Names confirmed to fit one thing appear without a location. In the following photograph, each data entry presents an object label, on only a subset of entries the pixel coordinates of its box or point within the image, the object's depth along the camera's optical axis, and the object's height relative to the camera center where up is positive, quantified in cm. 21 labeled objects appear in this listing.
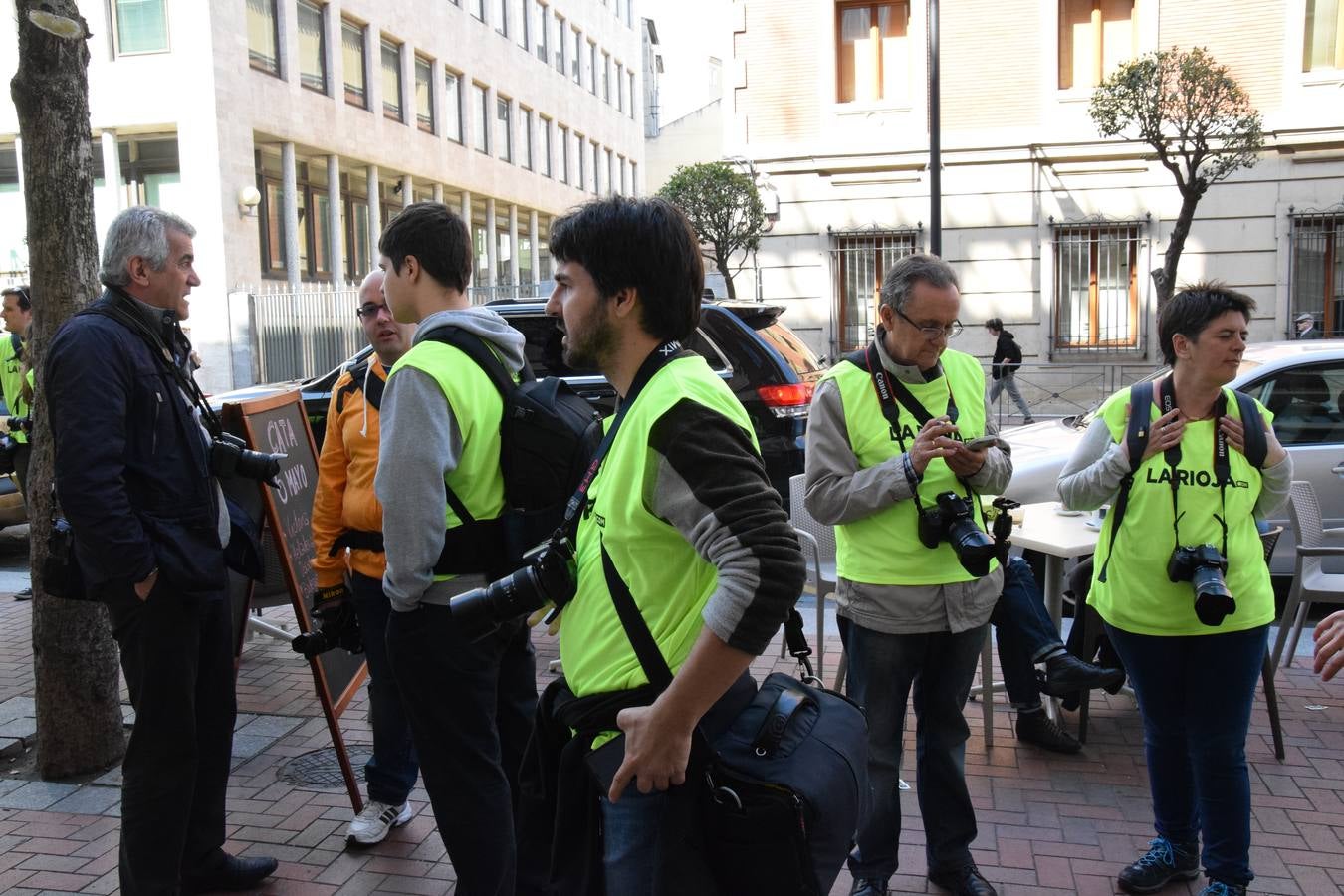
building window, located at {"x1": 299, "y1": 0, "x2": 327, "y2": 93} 2688 +709
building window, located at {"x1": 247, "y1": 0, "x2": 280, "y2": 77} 2495 +687
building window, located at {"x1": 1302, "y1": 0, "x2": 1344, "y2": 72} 1839 +456
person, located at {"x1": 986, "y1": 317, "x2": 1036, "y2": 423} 1758 -52
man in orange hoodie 365 -63
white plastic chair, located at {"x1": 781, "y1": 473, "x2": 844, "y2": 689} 521 -103
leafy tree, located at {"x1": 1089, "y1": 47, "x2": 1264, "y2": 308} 1652 +308
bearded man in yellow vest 184 -33
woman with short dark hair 328 -77
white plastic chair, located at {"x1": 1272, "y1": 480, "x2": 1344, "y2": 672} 539 -122
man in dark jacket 310 -45
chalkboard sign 406 -62
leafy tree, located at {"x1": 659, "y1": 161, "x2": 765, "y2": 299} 1934 +220
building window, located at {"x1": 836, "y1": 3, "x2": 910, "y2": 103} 1931 +478
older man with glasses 328 -60
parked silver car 670 -58
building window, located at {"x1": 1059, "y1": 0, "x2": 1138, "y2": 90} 1902 +479
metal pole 1403 +206
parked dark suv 802 -21
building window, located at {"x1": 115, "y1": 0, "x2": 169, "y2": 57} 2355 +671
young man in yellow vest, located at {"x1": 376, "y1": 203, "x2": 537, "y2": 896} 276 -43
